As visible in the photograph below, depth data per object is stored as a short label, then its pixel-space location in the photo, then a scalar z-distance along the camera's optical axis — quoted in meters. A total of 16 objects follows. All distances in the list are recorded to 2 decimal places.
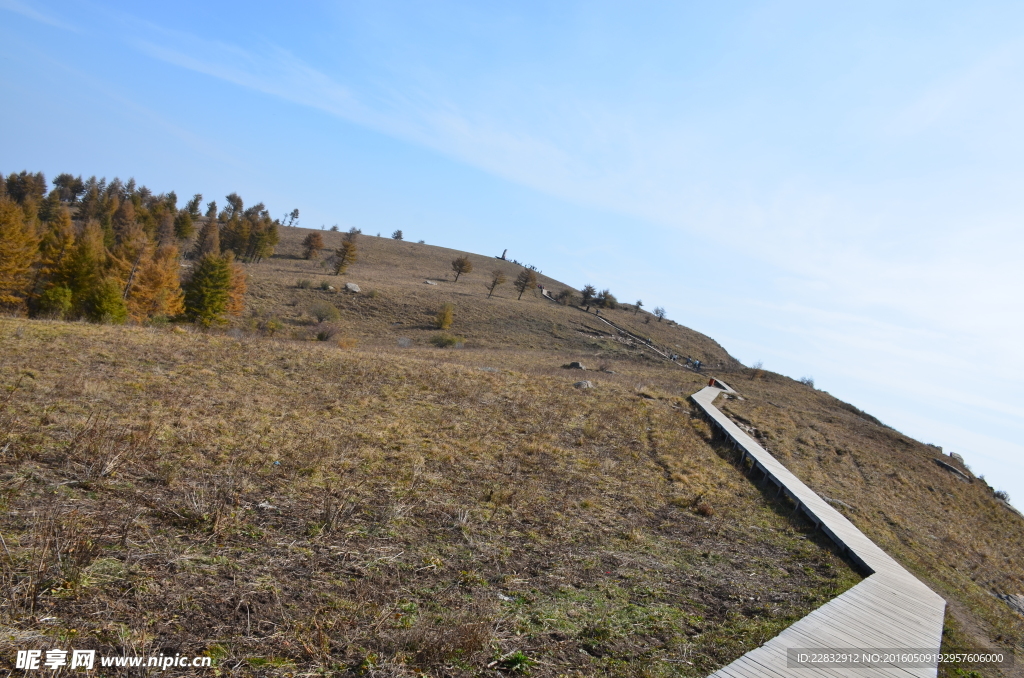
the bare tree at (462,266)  101.00
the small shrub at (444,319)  66.26
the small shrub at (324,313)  60.91
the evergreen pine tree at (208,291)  50.12
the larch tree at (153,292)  47.72
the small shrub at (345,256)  86.50
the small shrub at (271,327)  52.97
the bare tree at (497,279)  91.38
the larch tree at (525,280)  93.66
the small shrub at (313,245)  100.81
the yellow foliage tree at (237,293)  56.75
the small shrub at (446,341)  56.84
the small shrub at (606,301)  98.62
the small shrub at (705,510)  14.66
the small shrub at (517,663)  6.02
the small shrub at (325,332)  50.97
